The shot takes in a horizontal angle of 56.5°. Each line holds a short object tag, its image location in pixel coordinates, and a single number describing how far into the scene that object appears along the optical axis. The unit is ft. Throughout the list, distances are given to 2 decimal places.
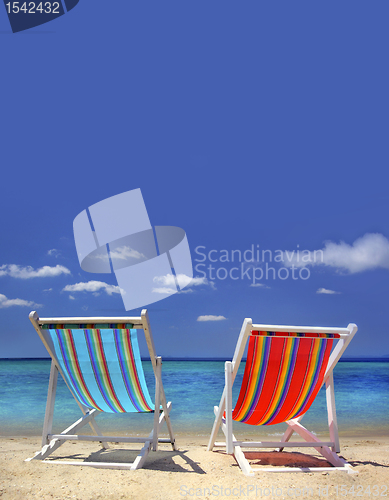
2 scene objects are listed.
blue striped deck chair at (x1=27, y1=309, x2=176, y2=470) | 7.81
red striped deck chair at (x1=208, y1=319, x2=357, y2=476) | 7.68
